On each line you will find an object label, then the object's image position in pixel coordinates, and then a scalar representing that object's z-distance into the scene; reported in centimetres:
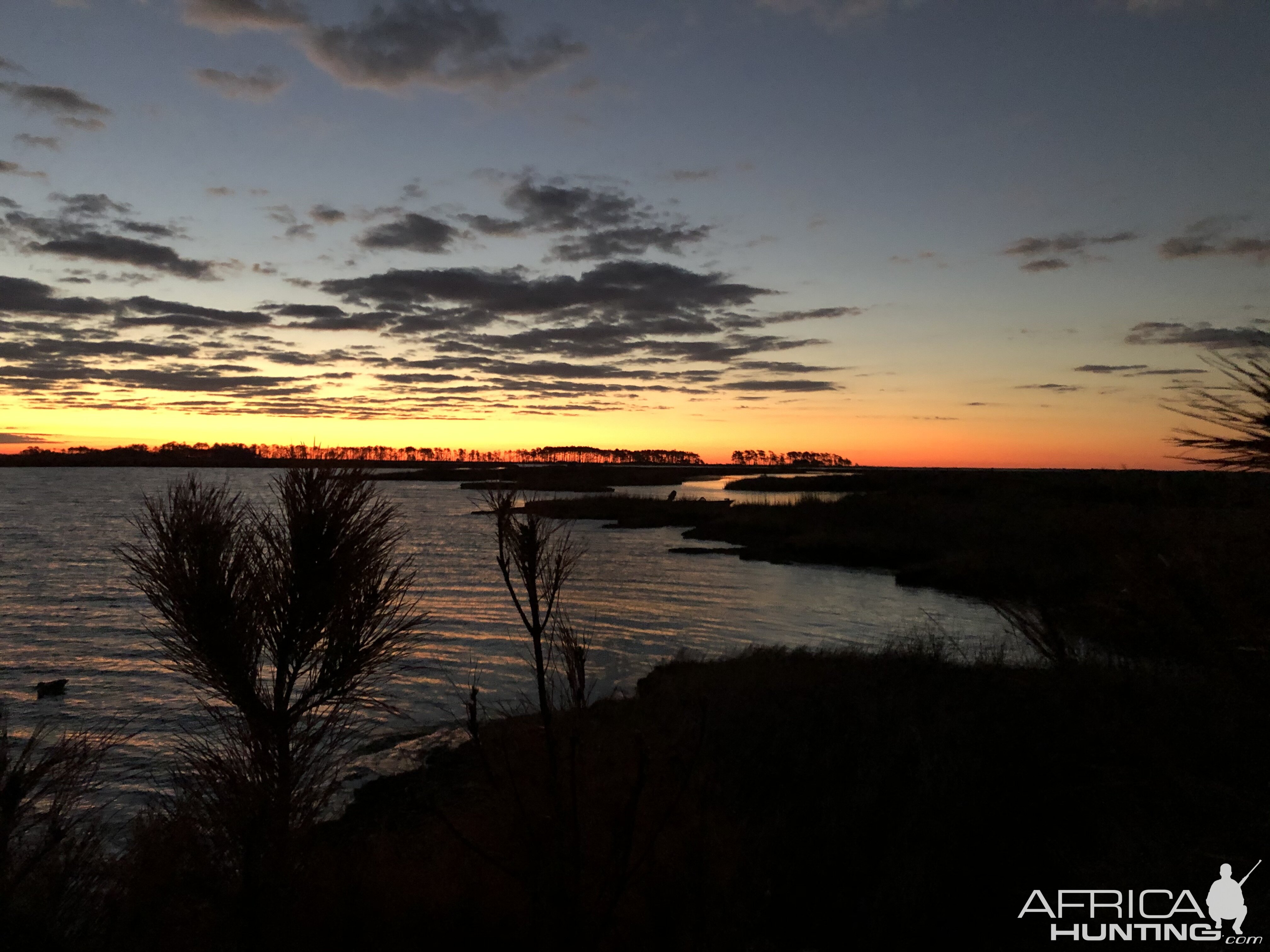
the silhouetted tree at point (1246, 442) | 489
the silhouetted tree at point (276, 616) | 673
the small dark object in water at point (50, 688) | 1738
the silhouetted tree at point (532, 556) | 424
